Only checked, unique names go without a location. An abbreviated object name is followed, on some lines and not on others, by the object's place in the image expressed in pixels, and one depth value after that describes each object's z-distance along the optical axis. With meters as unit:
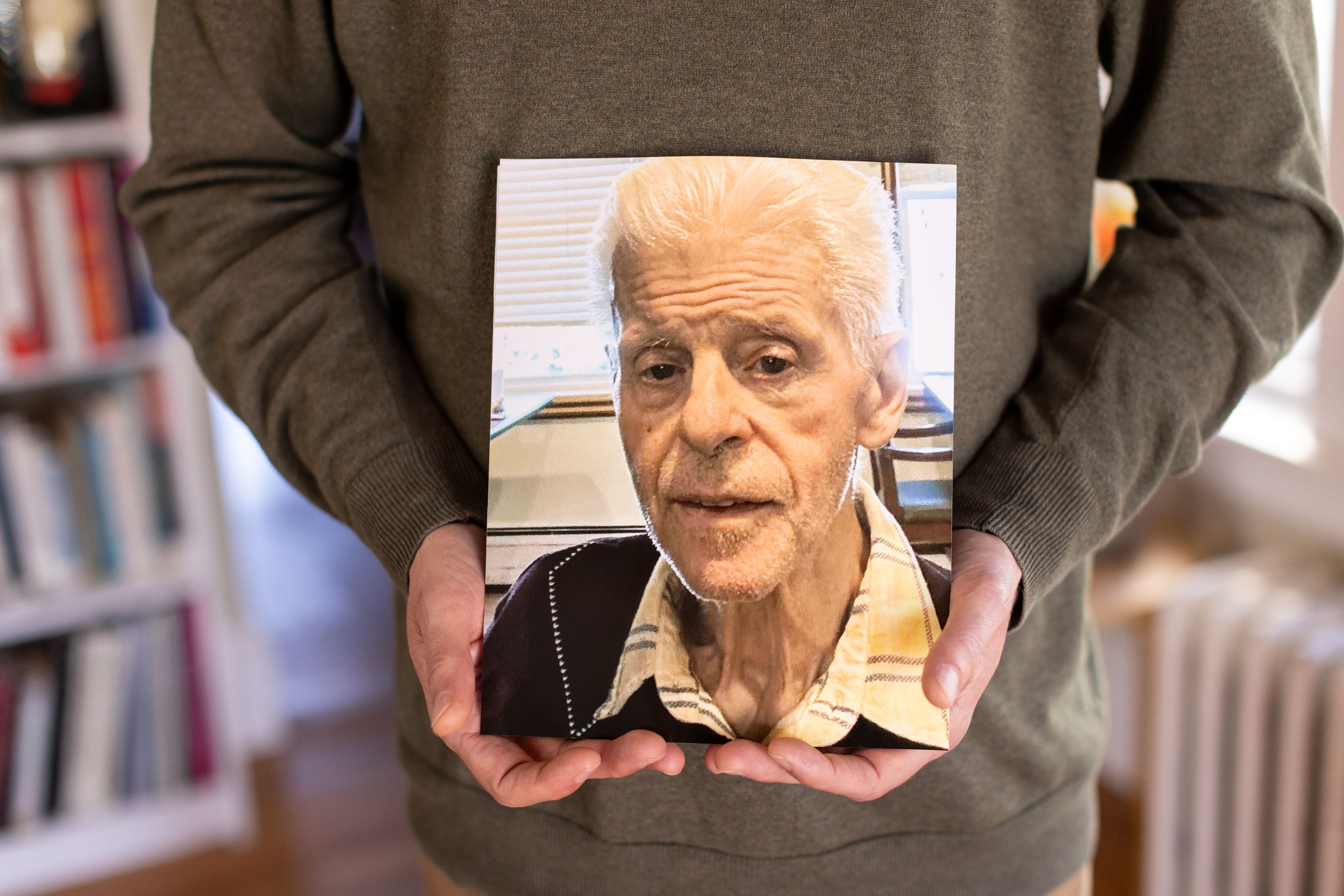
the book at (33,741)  1.85
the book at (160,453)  1.88
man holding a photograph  0.67
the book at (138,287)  1.81
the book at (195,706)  1.97
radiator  1.36
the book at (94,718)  1.89
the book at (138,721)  1.93
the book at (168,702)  1.96
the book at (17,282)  1.71
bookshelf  1.76
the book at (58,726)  1.87
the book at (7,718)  1.83
